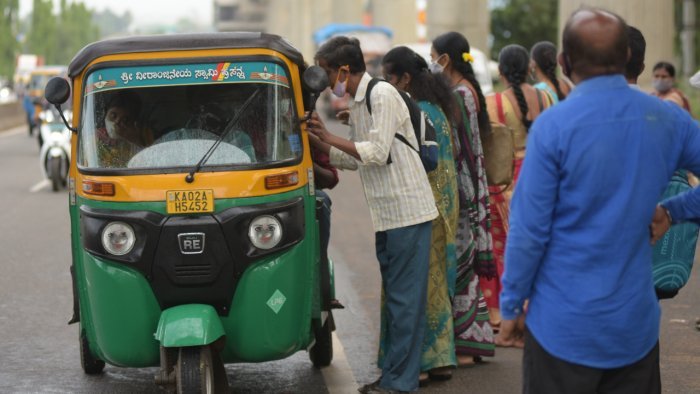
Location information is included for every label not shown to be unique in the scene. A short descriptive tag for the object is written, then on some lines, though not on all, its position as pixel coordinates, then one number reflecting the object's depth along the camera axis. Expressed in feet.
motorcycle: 92.74
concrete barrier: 209.06
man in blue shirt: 19.35
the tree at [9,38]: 410.72
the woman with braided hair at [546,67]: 44.73
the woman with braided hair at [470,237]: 36.13
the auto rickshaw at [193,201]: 29.51
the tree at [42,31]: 559.93
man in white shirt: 32.00
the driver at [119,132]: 30.83
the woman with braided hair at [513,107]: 41.48
